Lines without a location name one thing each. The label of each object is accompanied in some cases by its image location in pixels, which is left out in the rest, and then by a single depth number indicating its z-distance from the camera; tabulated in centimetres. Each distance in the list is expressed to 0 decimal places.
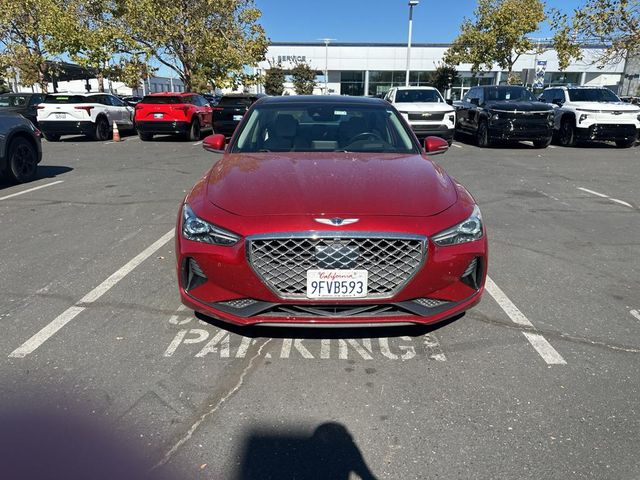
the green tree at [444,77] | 4509
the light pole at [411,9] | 3152
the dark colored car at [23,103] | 1738
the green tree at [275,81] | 5006
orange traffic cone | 1702
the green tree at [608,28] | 1734
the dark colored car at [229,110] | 1638
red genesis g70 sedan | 269
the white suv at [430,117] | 1416
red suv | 1595
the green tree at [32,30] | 2356
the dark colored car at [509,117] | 1373
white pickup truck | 1409
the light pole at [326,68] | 5194
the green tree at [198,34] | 2311
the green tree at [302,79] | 5225
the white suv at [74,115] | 1566
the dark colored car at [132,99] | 2814
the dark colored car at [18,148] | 820
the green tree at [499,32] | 2869
